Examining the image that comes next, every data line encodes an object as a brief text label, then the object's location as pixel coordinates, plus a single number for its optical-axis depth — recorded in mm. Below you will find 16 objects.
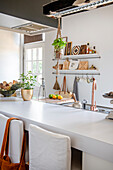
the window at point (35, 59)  4734
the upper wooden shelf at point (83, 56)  3569
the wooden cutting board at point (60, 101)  2482
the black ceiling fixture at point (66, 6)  1369
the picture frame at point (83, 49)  3711
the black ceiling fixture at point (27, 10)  1842
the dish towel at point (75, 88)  3904
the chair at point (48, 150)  1082
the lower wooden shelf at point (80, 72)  3617
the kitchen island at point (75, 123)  1007
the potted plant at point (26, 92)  2279
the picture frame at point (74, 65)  3878
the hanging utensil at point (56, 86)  4271
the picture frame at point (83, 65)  3736
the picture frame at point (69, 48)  4020
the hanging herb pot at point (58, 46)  1956
